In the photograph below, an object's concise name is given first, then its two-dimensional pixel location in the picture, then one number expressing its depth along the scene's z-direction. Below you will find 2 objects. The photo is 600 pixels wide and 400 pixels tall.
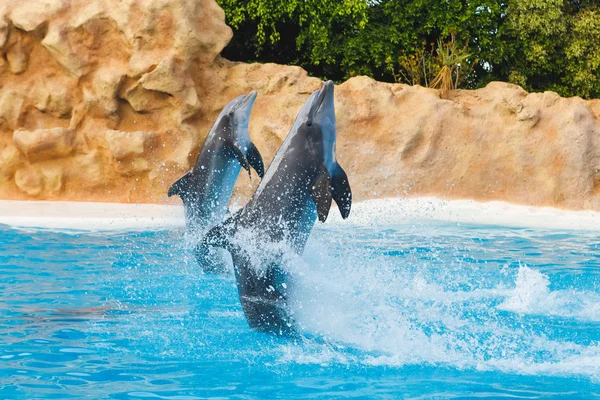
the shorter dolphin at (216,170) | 14.40
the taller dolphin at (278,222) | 10.27
